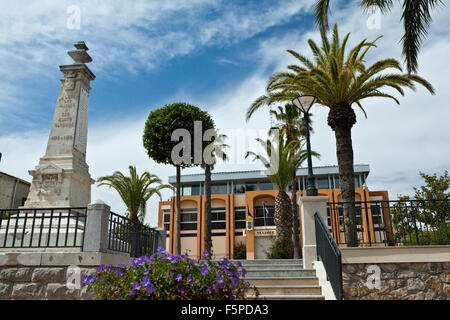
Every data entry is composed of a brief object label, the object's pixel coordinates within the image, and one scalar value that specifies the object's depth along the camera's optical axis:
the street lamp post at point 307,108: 9.82
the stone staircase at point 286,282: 7.59
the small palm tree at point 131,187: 22.39
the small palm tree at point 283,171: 23.22
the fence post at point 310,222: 9.24
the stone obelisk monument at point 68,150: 10.02
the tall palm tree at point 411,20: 10.04
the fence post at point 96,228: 7.60
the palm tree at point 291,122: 25.47
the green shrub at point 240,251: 38.22
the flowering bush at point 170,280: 4.64
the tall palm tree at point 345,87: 12.66
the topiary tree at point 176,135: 17.72
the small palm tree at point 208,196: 21.77
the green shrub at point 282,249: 21.75
